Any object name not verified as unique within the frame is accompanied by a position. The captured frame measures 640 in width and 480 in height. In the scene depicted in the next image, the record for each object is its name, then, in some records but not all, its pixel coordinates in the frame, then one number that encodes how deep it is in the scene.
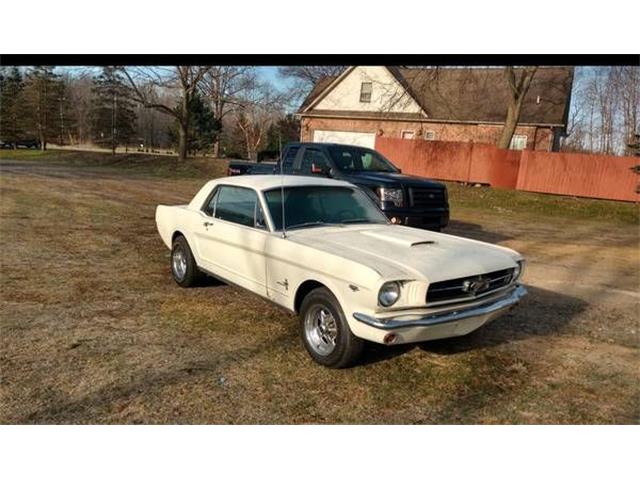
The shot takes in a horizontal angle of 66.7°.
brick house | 26.84
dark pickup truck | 8.07
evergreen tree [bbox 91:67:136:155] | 36.67
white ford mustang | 3.46
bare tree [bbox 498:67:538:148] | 21.45
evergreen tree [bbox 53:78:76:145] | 36.06
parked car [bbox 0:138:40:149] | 38.16
